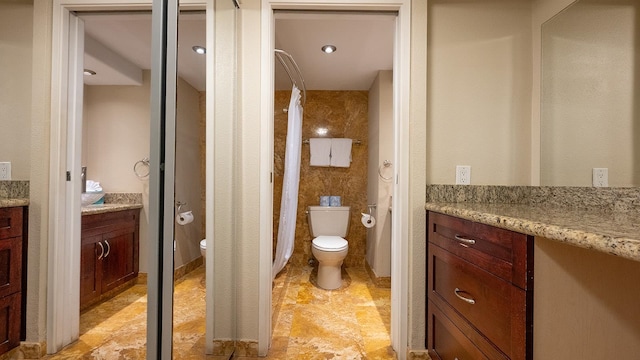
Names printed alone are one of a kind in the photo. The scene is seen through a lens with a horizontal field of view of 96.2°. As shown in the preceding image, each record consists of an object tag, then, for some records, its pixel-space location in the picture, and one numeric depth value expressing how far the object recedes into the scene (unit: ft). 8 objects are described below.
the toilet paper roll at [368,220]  9.63
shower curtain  9.18
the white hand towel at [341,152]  11.59
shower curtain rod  8.40
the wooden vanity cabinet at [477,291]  2.99
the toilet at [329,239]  8.81
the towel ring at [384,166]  9.77
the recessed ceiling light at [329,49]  8.15
